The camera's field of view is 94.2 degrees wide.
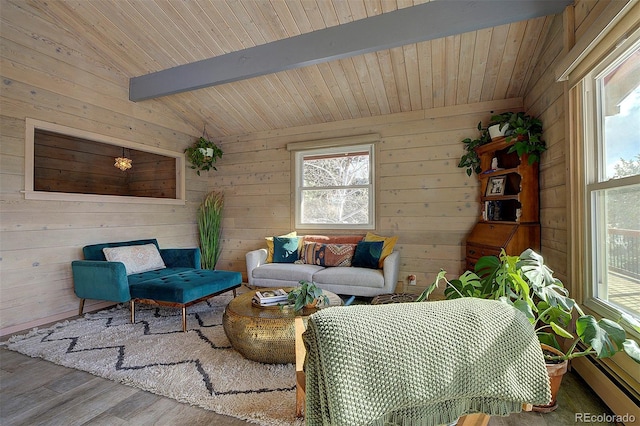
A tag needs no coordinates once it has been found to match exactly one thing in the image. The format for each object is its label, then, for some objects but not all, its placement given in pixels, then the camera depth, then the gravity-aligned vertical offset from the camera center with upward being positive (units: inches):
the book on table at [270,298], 85.2 -24.0
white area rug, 64.3 -39.8
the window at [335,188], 156.3 +15.2
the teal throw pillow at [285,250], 148.6 -17.3
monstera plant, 45.3 -15.8
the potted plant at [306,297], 81.0 -22.6
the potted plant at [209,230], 176.2 -8.6
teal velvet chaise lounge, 103.8 -24.2
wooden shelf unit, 103.8 +2.8
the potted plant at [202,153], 168.4 +35.7
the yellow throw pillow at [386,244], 133.6 -12.9
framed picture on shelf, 118.1 +12.4
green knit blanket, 24.9 -13.3
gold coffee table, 74.9 -29.9
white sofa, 123.6 -26.4
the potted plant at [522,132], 99.5 +28.9
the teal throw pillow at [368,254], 133.2 -17.6
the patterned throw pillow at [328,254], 139.3 -18.4
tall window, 58.1 +7.3
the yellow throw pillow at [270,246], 152.4 -15.9
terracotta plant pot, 54.0 -29.7
